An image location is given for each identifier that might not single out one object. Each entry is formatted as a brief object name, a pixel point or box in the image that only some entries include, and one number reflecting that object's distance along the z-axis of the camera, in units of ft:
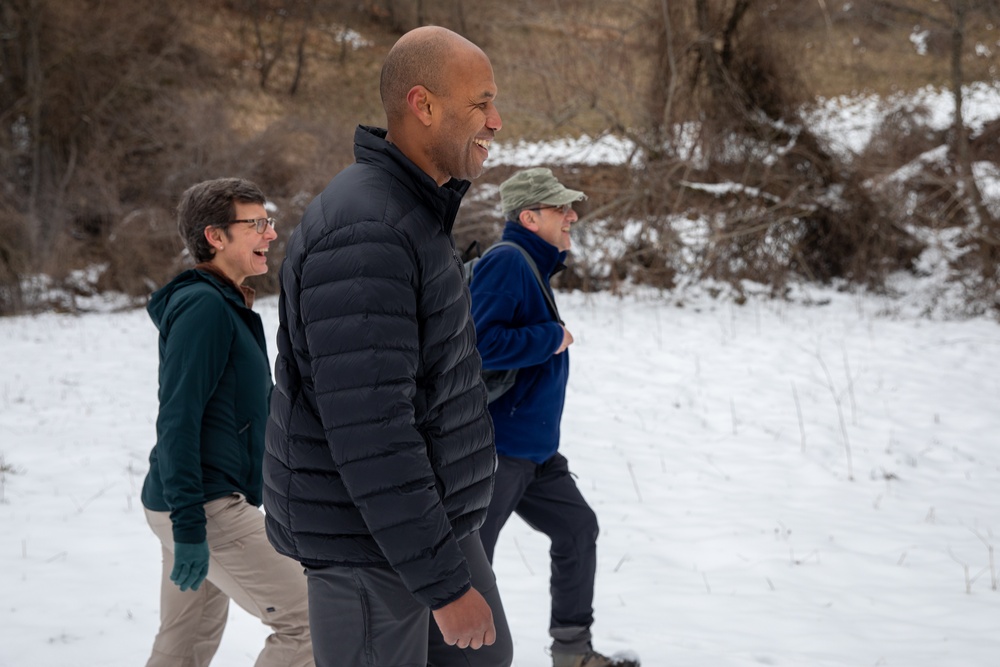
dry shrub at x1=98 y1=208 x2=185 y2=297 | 54.85
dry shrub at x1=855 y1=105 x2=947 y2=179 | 43.09
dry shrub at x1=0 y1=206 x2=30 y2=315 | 52.08
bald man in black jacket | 5.27
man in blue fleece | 10.14
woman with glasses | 7.91
